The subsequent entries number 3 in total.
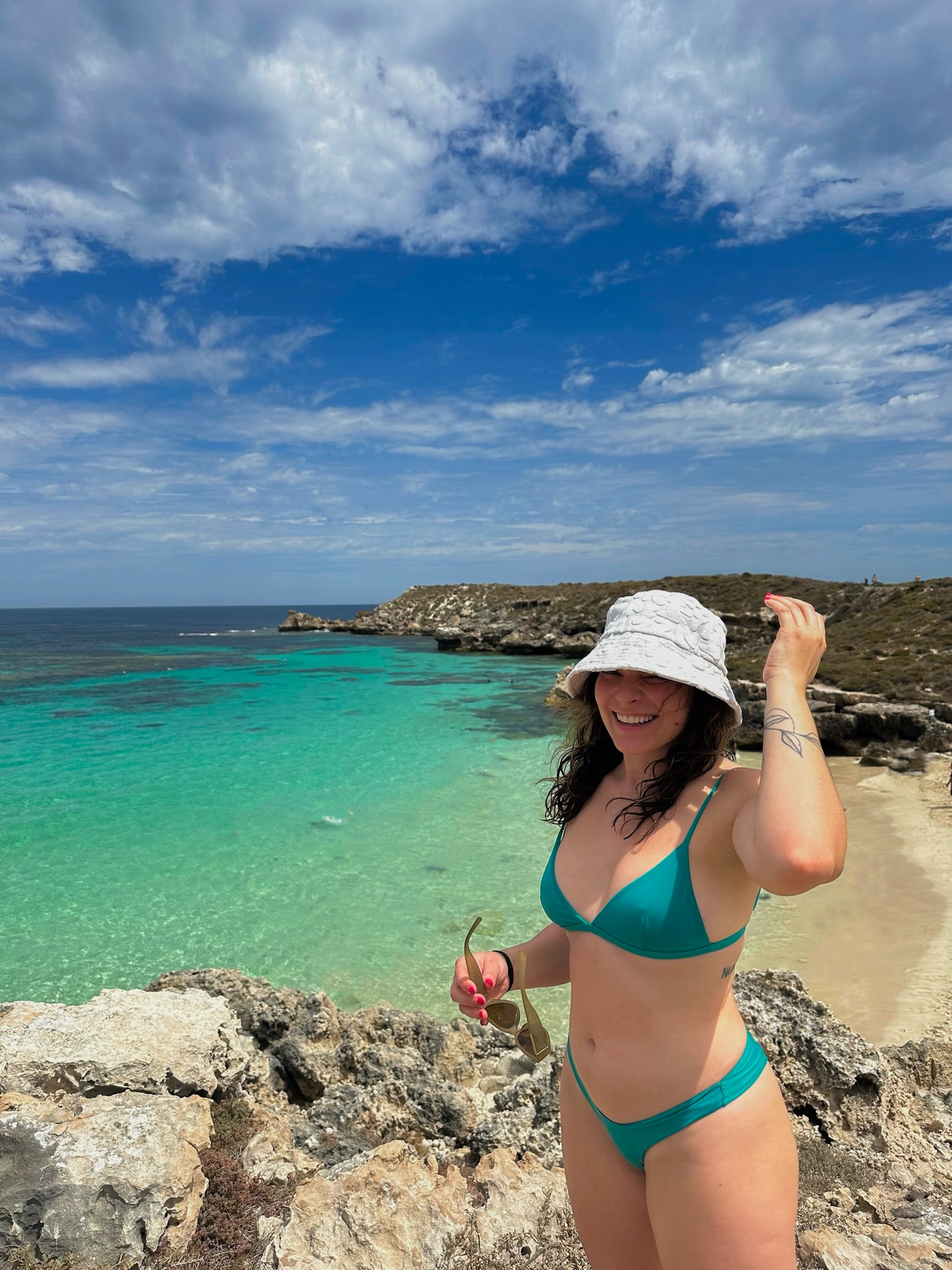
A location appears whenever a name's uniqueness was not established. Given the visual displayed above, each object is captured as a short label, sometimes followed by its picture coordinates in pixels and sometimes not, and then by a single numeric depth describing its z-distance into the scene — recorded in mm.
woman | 1399
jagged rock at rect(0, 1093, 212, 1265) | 2492
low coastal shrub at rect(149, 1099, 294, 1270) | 2586
